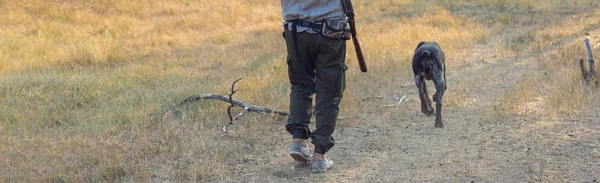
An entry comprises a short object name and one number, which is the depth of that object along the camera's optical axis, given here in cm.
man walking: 910
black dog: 1233
